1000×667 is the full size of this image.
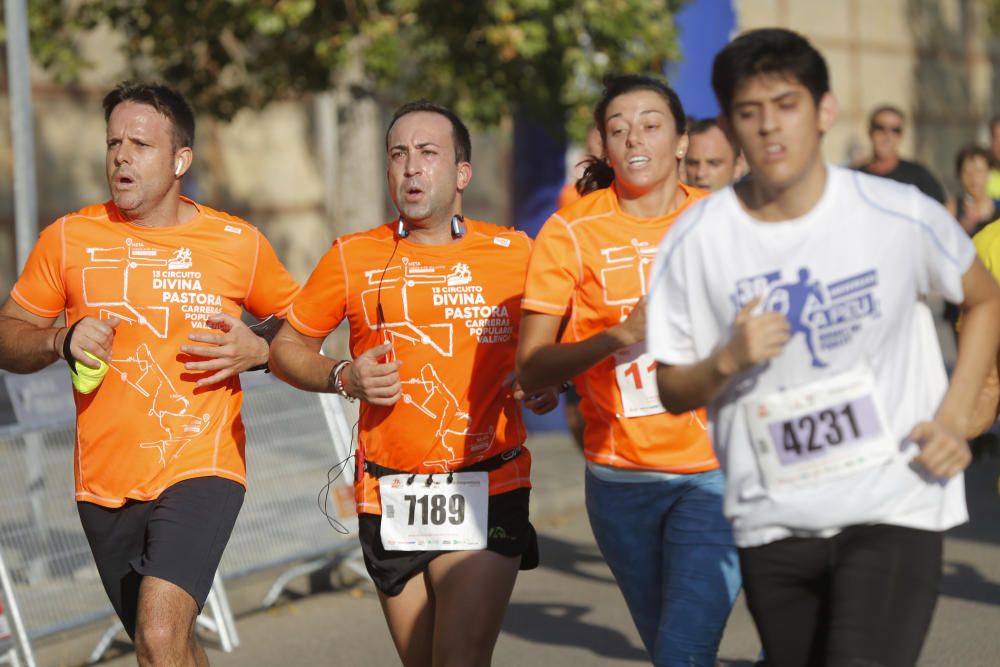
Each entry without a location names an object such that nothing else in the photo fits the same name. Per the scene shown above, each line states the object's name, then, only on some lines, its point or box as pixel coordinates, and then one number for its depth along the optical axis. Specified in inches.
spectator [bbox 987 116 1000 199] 925.8
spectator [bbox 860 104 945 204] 816.9
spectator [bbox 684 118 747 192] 537.3
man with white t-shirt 276.5
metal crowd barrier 536.7
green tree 794.2
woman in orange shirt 362.6
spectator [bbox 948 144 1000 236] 904.3
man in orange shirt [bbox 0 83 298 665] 379.9
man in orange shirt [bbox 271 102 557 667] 378.0
